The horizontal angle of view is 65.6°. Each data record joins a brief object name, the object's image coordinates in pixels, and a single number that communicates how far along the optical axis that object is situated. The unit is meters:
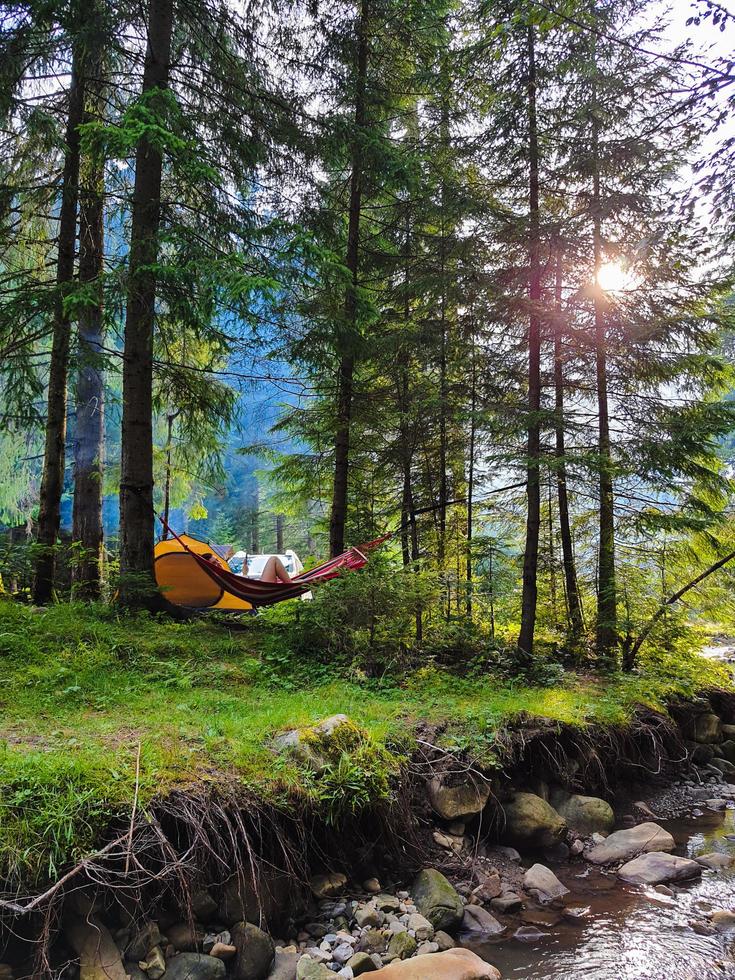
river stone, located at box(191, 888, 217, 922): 2.46
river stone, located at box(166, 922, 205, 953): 2.36
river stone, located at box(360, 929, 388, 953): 2.55
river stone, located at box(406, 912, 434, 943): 2.69
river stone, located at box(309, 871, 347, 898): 2.83
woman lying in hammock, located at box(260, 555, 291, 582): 7.42
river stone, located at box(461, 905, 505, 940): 2.85
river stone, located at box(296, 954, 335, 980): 2.31
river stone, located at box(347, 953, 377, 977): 2.41
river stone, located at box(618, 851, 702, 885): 3.37
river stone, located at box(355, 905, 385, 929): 2.70
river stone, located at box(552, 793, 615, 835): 3.94
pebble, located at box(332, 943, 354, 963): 2.48
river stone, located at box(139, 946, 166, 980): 2.23
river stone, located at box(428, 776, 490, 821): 3.43
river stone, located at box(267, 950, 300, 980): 2.38
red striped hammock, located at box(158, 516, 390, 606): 5.28
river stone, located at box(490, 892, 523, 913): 3.02
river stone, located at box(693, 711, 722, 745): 5.49
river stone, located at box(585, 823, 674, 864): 3.61
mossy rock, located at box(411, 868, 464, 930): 2.83
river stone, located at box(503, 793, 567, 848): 3.64
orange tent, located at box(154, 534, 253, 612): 6.60
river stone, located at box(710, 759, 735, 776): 5.21
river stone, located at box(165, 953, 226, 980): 2.25
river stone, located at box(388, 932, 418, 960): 2.55
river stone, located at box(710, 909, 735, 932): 2.89
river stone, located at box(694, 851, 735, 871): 3.53
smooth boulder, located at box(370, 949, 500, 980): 2.36
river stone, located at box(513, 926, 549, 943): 2.82
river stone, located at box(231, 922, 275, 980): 2.37
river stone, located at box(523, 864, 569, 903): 3.19
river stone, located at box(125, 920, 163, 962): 2.26
